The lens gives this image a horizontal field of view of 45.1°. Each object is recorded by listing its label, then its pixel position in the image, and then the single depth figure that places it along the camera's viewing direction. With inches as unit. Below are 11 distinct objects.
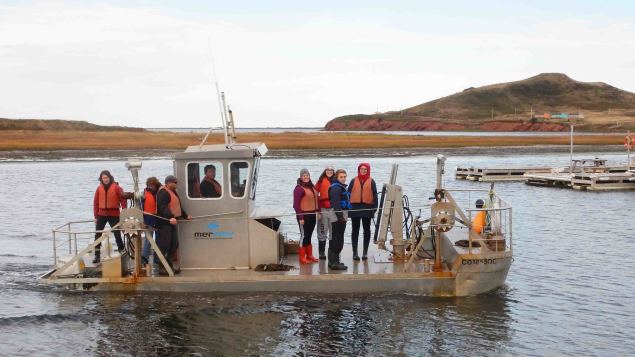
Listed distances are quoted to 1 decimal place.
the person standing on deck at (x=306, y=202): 552.1
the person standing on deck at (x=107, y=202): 591.8
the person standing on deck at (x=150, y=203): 545.3
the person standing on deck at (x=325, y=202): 555.5
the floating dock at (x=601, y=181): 1486.2
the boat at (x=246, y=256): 541.6
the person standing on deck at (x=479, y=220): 625.0
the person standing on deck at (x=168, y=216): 538.0
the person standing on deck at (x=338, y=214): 550.3
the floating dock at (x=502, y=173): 1736.0
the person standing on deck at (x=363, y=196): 560.7
